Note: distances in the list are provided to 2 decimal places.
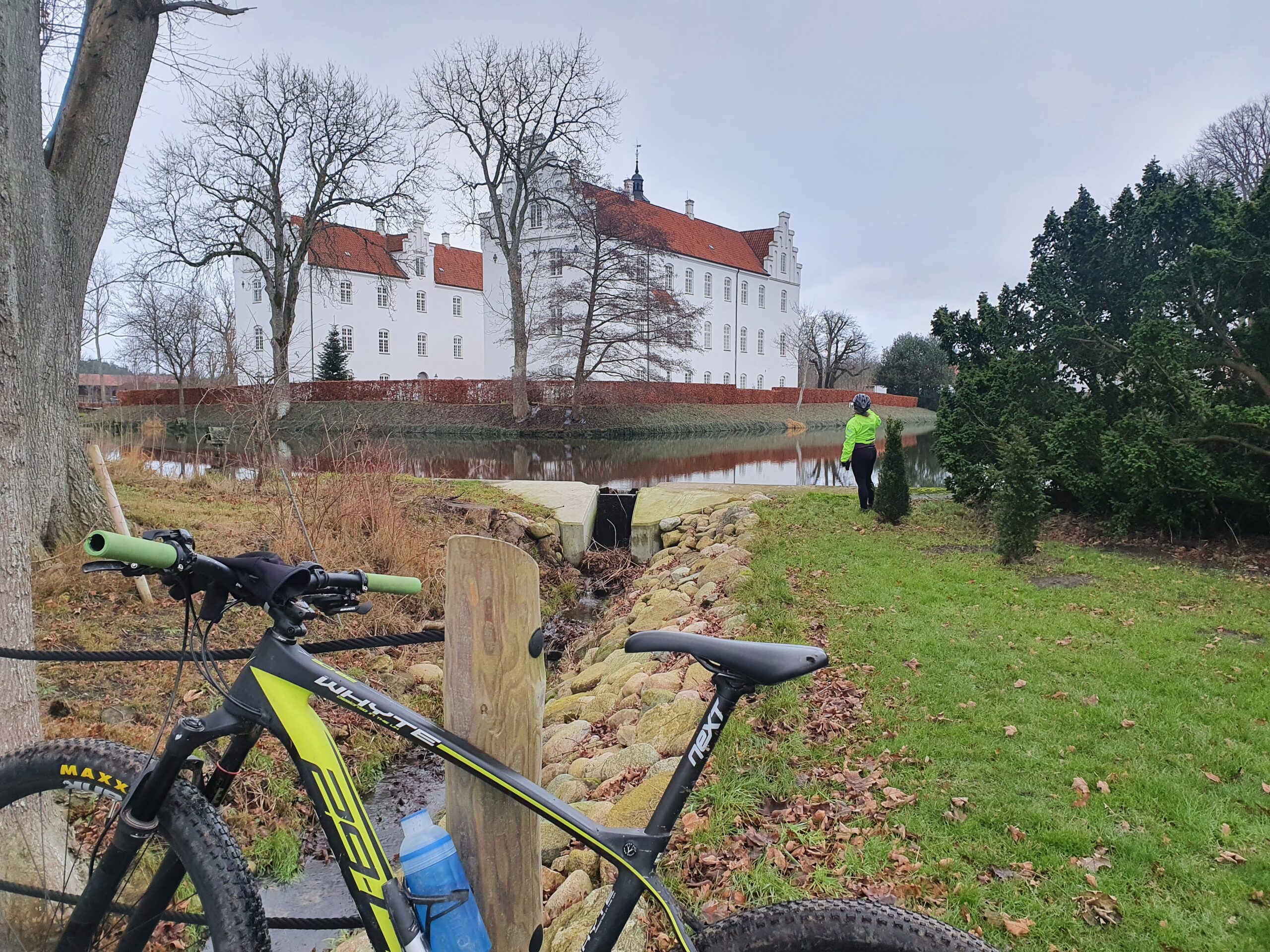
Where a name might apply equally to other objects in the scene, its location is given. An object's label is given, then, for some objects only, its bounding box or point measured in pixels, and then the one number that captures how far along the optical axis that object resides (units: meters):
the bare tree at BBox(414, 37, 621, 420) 33.22
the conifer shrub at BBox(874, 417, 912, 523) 11.17
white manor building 53.53
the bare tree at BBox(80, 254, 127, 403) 46.66
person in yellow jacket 12.07
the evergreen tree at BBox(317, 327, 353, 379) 48.59
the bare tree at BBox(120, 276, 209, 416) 36.75
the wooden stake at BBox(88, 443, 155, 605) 7.01
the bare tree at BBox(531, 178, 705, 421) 38.12
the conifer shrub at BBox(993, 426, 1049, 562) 8.53
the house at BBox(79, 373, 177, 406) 56.69
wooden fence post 2.06
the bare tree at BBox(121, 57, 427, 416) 30.78
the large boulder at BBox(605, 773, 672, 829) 3.78
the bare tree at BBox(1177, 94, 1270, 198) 33.81
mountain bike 1.72
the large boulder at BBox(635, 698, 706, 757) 4.57
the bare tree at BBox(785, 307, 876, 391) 68.75
